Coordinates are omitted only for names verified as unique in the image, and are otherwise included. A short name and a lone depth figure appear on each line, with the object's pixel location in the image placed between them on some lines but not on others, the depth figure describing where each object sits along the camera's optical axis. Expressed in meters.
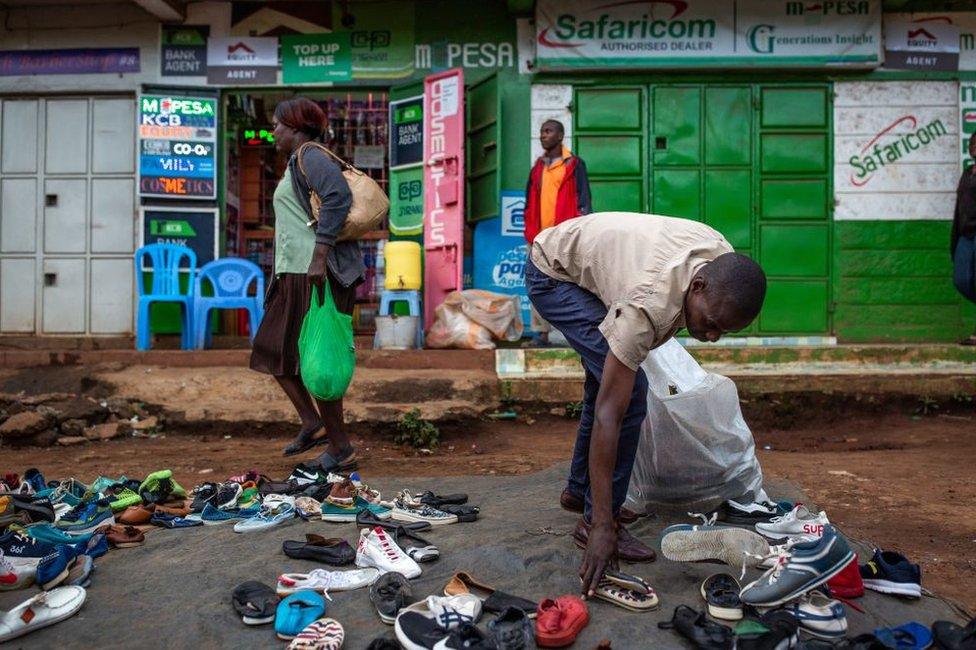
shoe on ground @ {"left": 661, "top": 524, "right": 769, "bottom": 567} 2.57
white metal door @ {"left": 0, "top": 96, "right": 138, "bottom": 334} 8.54
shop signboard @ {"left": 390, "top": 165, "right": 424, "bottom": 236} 8.30
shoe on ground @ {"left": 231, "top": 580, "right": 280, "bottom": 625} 2.31
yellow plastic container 7.74
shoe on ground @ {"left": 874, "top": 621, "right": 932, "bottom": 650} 2.06
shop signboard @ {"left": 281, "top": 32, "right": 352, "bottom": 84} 8.30
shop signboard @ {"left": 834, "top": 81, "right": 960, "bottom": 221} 8.12
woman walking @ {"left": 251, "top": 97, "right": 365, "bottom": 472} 4.10
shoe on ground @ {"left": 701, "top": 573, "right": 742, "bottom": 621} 2.25
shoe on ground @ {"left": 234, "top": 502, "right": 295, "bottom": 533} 3.21
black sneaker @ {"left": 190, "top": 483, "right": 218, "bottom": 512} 3.53
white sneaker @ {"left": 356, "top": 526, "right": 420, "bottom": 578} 2.63
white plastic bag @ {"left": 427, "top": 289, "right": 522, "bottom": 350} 7.35
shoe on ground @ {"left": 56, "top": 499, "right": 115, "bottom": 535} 3.18
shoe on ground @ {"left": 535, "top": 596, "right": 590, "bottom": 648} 2.12
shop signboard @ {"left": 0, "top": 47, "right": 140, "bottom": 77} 8.36
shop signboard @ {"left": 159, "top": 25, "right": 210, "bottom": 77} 8.32
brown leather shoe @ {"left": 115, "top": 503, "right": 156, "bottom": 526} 3.31
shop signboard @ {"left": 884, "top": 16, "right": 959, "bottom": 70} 8.08
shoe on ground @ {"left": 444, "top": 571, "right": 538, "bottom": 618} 2.32
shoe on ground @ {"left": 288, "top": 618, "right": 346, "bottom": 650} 2.10
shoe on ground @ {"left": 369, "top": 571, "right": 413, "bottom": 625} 2.30
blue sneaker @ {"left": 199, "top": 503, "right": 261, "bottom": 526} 3.37
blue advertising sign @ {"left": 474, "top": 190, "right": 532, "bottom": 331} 8.27
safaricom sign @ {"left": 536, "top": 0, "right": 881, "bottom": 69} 8.00
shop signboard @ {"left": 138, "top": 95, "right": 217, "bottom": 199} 8.20
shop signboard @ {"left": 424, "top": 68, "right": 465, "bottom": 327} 7.88
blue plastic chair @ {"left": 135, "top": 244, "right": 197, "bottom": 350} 7.45
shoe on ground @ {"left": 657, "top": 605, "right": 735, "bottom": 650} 2.07
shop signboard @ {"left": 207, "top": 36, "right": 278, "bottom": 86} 8.30
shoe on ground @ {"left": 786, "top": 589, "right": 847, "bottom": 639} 2.14
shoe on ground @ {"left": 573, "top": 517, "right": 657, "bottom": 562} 2.71
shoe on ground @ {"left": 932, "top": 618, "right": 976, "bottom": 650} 2.02
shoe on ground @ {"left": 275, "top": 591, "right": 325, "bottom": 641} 2.21
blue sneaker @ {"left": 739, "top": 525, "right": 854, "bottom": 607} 2.18
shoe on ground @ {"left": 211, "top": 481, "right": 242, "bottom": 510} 3.52
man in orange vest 7.09
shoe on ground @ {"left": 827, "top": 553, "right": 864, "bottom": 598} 2.40
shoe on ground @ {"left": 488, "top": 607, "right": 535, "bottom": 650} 2.10
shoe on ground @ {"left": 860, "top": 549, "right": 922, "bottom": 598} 2.45
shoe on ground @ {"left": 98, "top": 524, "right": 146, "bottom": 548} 3.03
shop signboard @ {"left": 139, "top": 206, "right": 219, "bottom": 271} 8.27
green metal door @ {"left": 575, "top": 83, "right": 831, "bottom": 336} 8.16
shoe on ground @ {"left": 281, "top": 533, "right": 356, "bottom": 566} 2.78
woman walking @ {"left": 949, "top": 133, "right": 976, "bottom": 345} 6.89
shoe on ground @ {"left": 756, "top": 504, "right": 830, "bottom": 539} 2.83
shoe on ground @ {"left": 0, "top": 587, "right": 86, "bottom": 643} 2.20
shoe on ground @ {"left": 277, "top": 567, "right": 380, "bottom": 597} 2.50
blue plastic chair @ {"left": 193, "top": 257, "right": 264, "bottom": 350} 7.34
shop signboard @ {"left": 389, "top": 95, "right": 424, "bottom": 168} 8.23
